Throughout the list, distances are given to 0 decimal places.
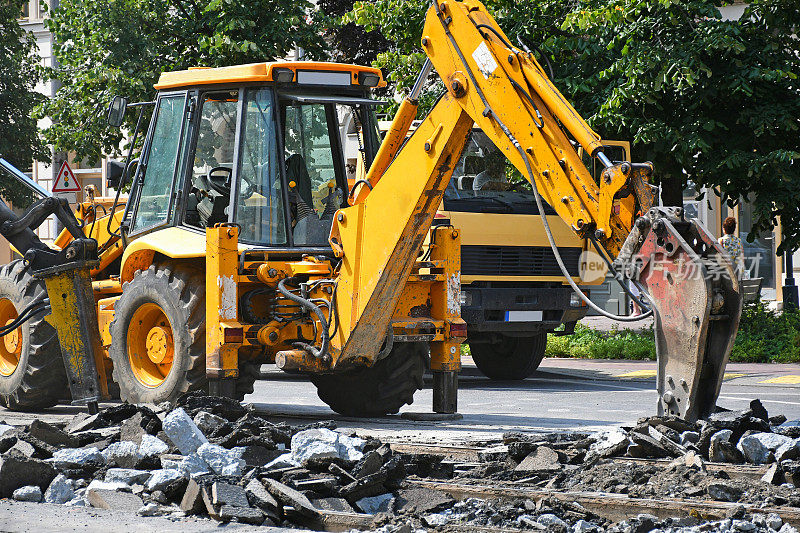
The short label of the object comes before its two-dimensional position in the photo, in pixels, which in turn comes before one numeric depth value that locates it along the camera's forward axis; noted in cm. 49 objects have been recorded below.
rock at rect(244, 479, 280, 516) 1241
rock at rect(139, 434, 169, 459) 1498
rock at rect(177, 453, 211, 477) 1375
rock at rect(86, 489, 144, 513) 1292
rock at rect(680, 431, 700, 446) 1492
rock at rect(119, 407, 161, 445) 1605
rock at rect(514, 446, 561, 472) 1446
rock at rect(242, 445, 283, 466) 1457
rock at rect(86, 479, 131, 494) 1364
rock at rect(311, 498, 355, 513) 1277
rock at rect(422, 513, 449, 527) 1187
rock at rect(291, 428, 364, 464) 1407
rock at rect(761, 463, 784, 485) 1296
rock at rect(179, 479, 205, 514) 1268
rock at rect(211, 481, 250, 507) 1245
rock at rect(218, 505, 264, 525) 1212
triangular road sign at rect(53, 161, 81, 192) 3737
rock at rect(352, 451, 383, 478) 1351
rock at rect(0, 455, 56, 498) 1399
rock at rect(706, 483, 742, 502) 1234
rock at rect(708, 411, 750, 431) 1481
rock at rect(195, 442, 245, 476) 1388
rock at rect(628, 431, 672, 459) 1468
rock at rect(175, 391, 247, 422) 1727
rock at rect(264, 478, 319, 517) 1229
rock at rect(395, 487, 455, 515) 1262
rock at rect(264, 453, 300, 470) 1409
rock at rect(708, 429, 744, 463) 1430
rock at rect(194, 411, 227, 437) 1602
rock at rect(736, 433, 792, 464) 1426
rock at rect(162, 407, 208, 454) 1495
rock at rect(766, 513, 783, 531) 1113
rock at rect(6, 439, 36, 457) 1523
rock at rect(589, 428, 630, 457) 1495
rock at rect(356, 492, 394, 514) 1292
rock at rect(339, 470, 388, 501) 1309
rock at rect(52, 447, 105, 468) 1477
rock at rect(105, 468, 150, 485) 1402
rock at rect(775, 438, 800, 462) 1377
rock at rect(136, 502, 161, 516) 1266
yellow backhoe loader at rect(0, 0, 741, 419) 1681
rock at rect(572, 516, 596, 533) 1141
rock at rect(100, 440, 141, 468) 1469
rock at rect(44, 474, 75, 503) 1375
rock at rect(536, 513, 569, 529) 1151
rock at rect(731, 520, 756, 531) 1102
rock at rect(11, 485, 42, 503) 1373
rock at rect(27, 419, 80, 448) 1617
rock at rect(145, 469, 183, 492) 1342
